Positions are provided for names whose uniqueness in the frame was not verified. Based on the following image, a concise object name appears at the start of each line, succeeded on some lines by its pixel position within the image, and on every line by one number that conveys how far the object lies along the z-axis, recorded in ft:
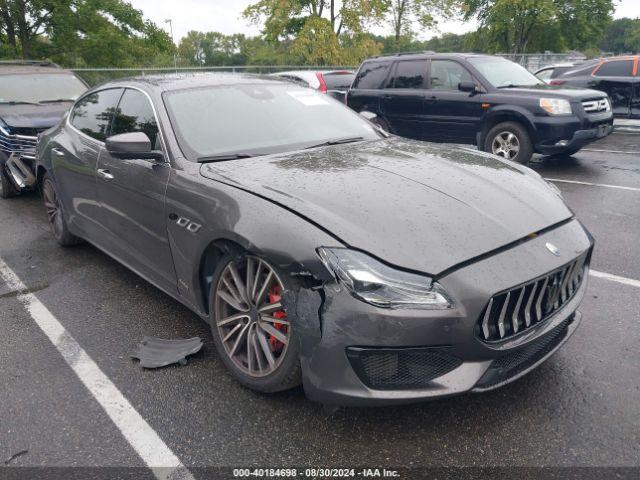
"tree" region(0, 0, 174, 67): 58.65
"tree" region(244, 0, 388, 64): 108.47
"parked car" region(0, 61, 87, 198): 22.71
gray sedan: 7.05
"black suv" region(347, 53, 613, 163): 25.57
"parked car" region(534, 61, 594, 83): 47.89
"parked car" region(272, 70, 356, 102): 42.13
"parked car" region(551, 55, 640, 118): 38.91
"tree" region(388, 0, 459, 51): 126.11
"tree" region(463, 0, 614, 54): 132.67
